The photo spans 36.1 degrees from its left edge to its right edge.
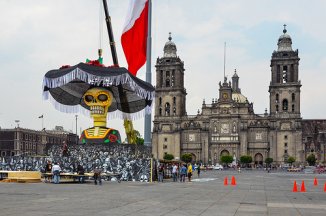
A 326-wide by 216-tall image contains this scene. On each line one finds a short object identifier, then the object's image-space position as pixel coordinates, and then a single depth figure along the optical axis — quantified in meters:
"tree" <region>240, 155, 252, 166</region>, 106.44
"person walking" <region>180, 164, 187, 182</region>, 33.41
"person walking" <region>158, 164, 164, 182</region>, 31.11
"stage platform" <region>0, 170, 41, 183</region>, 27.17
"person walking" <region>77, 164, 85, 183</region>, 27.62
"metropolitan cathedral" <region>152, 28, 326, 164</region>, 108.81
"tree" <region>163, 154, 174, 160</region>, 109.85
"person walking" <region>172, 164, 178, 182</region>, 33.36
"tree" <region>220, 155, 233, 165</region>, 106.69
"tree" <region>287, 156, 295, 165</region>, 104.38
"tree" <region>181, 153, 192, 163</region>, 111.38
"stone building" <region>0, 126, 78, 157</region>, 118.38
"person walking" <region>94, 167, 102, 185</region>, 25.59
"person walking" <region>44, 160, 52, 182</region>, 28.26
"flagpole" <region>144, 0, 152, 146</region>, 27.79
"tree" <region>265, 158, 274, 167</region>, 106.06
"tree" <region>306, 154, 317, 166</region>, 112.06
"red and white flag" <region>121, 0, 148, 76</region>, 28.78
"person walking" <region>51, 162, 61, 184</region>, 26.46
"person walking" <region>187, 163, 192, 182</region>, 34.53
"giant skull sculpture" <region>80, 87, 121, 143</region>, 30.02
